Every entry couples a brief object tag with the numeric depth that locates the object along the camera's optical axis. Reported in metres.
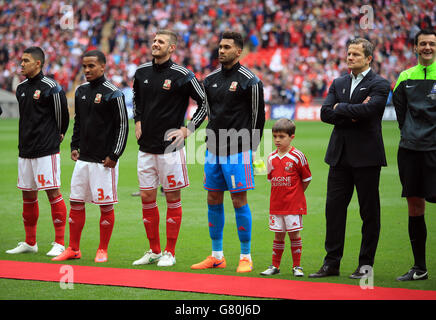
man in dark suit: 11.98
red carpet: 10.40
